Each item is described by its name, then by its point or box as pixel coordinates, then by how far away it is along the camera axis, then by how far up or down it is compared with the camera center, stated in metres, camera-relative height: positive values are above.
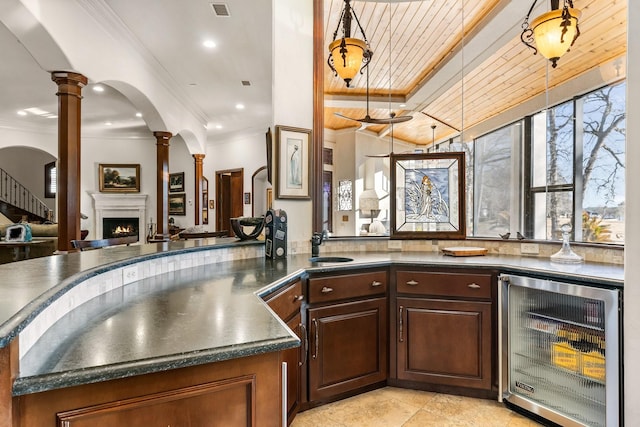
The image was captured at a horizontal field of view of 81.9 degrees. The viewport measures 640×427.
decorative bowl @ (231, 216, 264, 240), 2.79 -0.08
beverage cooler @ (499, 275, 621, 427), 1.88 -0.79
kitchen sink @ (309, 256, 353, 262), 2.61 -0.31
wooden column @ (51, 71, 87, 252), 3.48 +0.60
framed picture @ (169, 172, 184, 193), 9.70 +0.90
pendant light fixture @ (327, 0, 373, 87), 2.45 +1.10
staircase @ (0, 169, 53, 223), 10.73 +0.42
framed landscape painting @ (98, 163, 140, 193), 9.26 +0.96
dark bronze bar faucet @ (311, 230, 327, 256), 2.84 -0.21
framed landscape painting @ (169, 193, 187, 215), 9.62 +0.31
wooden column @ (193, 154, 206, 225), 8.34 +0.69
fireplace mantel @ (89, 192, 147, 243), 9.20 +0.25
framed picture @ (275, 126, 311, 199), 2.88 +0.42
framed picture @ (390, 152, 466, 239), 3.08 +0.16
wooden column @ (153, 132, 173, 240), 6.13 +0.63
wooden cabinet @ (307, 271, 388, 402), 2.27 -0.76
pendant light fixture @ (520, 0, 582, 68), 2.05 +1.05
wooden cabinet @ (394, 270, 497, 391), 2.42 -0.76
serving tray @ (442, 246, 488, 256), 2.75 -0.27
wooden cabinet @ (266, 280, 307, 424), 1.90 -0.69
